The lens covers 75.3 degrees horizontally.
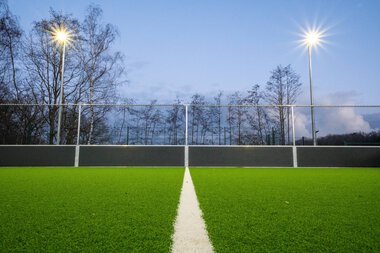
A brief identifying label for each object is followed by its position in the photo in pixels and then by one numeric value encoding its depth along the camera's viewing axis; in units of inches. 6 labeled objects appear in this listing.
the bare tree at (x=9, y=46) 624.7
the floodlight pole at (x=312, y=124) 380.8
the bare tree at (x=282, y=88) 671.1
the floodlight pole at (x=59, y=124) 383.3
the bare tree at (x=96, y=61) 670.4
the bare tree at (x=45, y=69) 639.8
